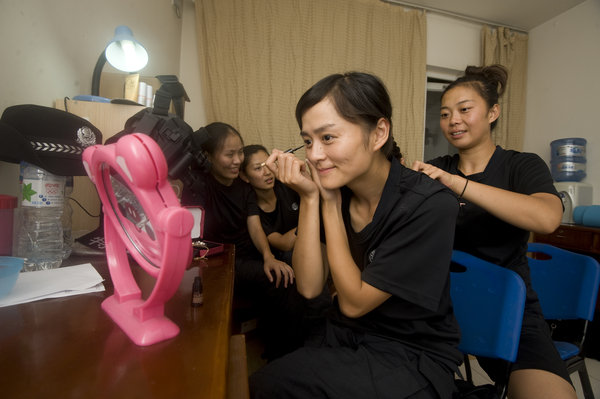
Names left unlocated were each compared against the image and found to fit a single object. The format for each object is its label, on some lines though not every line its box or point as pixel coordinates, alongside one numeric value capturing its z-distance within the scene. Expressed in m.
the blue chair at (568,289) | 1.14
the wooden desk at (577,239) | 2.35
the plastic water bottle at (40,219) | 0.80
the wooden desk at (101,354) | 0.35
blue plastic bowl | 0.59
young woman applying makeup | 0.68
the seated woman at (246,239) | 1.73
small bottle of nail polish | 0.60
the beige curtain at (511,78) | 3.31
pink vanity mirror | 0.43
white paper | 0.61
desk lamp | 1.35
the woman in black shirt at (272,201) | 2.01
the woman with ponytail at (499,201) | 0.94
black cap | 0.78
